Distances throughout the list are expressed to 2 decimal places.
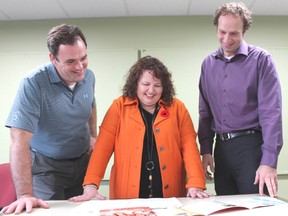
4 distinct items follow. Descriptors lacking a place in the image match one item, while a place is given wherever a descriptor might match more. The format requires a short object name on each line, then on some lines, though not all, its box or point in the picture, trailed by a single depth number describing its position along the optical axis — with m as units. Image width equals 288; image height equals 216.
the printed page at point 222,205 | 1.05
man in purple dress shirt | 1.40
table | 1.02
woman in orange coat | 1.47
